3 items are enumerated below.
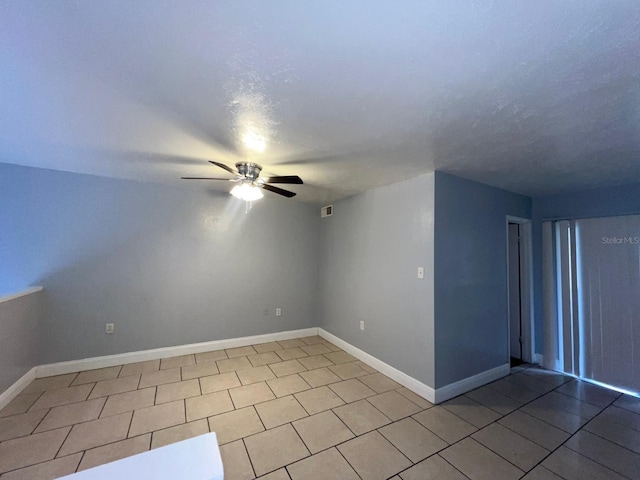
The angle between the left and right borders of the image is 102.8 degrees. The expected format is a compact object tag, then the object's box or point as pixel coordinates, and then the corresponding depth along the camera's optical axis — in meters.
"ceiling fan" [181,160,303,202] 2.53
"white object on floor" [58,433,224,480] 0.69
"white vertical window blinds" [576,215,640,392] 2.89
